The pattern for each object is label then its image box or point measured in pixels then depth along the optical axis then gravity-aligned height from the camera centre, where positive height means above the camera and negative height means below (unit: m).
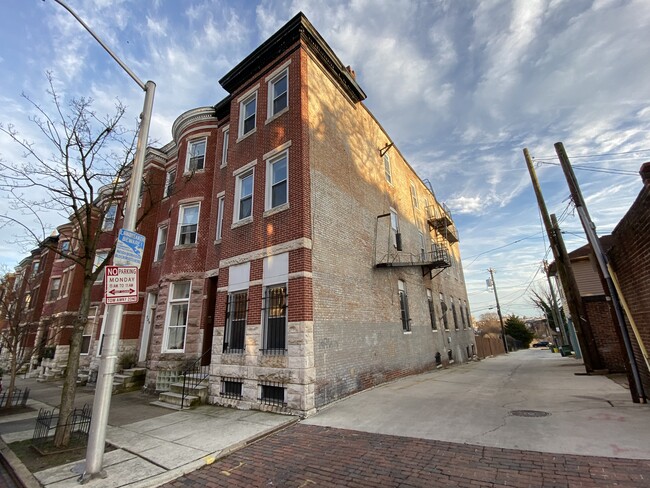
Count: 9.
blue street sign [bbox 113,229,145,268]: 5.70 +1.80
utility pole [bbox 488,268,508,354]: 42.04 +3.86
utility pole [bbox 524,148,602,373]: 12.51 +1.88
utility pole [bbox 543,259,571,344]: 35.01 +1.84
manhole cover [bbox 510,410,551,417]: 6.45 -1.57
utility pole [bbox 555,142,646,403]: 7.02 +1.91
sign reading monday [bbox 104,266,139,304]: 5.36 +1.10
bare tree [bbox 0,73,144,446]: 6.95 +2.67
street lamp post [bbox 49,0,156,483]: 5.01 -0.06
